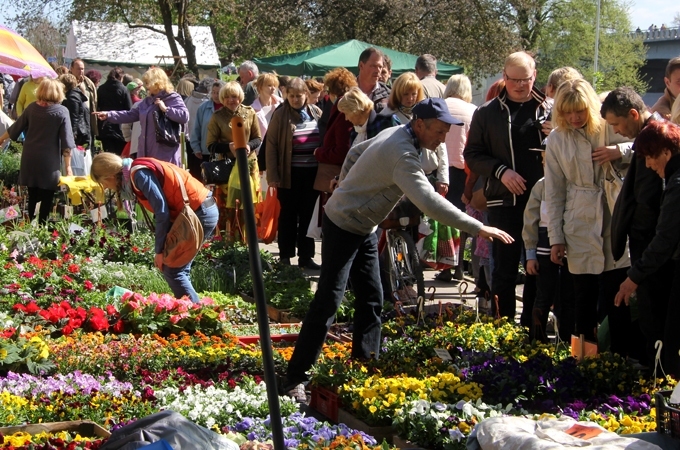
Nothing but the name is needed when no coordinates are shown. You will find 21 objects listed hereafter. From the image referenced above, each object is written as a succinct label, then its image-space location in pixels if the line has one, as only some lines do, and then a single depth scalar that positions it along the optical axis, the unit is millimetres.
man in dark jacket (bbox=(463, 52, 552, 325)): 7074
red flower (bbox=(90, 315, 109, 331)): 7211
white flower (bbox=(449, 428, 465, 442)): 4559
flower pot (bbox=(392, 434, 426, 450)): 4828
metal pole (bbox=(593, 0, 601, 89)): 36984
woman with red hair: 5367
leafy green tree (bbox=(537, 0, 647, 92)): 49469
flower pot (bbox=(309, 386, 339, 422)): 5691
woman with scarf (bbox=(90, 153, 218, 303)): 7059
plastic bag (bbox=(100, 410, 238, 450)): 3793
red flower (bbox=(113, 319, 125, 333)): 7332
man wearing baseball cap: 5469
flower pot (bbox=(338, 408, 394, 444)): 5207
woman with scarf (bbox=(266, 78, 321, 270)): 10594
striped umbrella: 15930
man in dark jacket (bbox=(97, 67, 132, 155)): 15477
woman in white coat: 6332
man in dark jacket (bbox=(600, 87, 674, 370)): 5684
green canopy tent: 18812
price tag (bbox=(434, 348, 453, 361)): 6148
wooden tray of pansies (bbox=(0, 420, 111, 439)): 4816
